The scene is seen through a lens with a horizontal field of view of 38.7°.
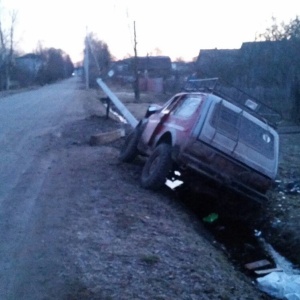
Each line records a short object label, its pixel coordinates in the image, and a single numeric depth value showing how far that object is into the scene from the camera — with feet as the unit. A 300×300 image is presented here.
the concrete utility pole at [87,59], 139.38
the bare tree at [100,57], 161.10
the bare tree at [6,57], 172.92
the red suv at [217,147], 22.12
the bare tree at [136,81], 97.35
